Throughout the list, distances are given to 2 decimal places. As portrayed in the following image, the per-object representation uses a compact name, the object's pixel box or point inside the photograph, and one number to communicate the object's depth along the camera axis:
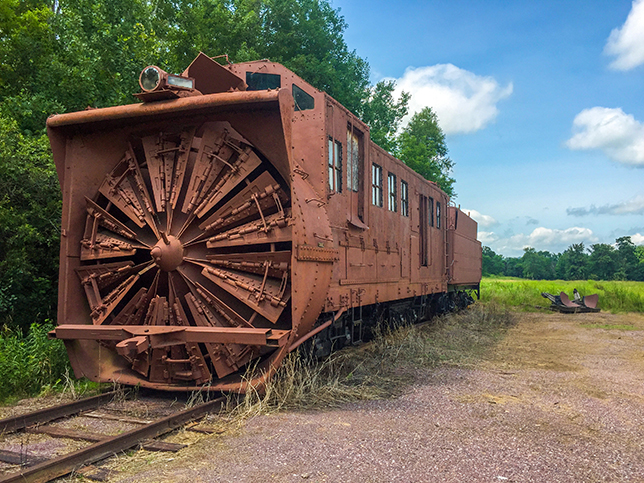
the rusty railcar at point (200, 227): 5.67
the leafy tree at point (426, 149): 37.69
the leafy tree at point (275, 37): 20.77
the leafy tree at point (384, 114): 27.05
